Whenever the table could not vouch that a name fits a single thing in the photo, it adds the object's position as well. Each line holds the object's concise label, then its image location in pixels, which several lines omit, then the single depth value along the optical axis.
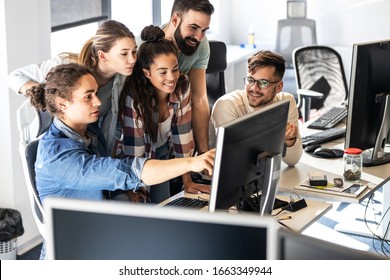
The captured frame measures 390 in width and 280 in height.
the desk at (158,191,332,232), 2.86
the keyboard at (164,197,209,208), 2.98
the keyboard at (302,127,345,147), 3.84
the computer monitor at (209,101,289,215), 2.39
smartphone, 3.17
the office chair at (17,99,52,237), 2.82
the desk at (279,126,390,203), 3.16
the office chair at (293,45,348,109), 5.48
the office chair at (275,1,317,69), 6.55
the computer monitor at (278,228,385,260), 1.31
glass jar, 3.27
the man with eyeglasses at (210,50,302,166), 3.35
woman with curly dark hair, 3.10
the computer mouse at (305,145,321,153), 3.73
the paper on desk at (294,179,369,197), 3.14
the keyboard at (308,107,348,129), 4.20
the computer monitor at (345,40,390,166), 3.27
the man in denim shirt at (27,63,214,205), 2.66
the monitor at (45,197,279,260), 1.39
